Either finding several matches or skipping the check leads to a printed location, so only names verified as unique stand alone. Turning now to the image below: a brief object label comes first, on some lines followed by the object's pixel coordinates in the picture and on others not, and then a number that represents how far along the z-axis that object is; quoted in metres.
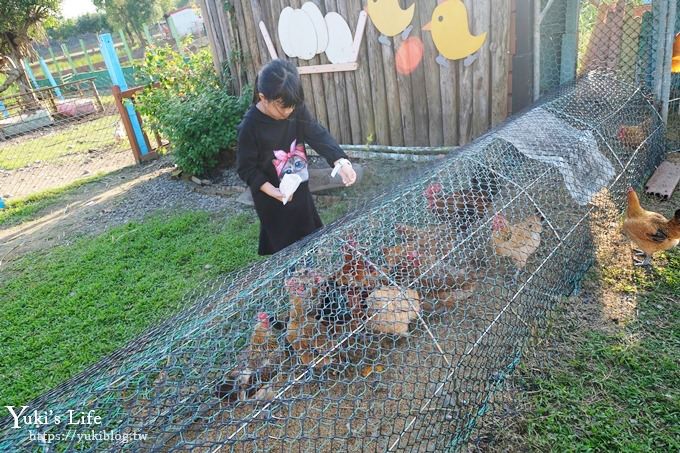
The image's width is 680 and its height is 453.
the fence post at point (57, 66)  21.36
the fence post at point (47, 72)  17.28
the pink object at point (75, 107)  13.07
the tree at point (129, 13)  29.83
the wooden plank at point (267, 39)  5.71
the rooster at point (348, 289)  2.17
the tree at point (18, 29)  16.30
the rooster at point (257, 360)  1.95
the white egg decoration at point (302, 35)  5.27
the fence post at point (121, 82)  7.25
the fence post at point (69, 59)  20.92
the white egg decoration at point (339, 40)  5.00
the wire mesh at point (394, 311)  1.77
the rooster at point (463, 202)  2.58
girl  2.41
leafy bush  5.87
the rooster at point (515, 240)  2.66
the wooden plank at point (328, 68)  5.14
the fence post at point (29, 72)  17.31
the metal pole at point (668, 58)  3.83
